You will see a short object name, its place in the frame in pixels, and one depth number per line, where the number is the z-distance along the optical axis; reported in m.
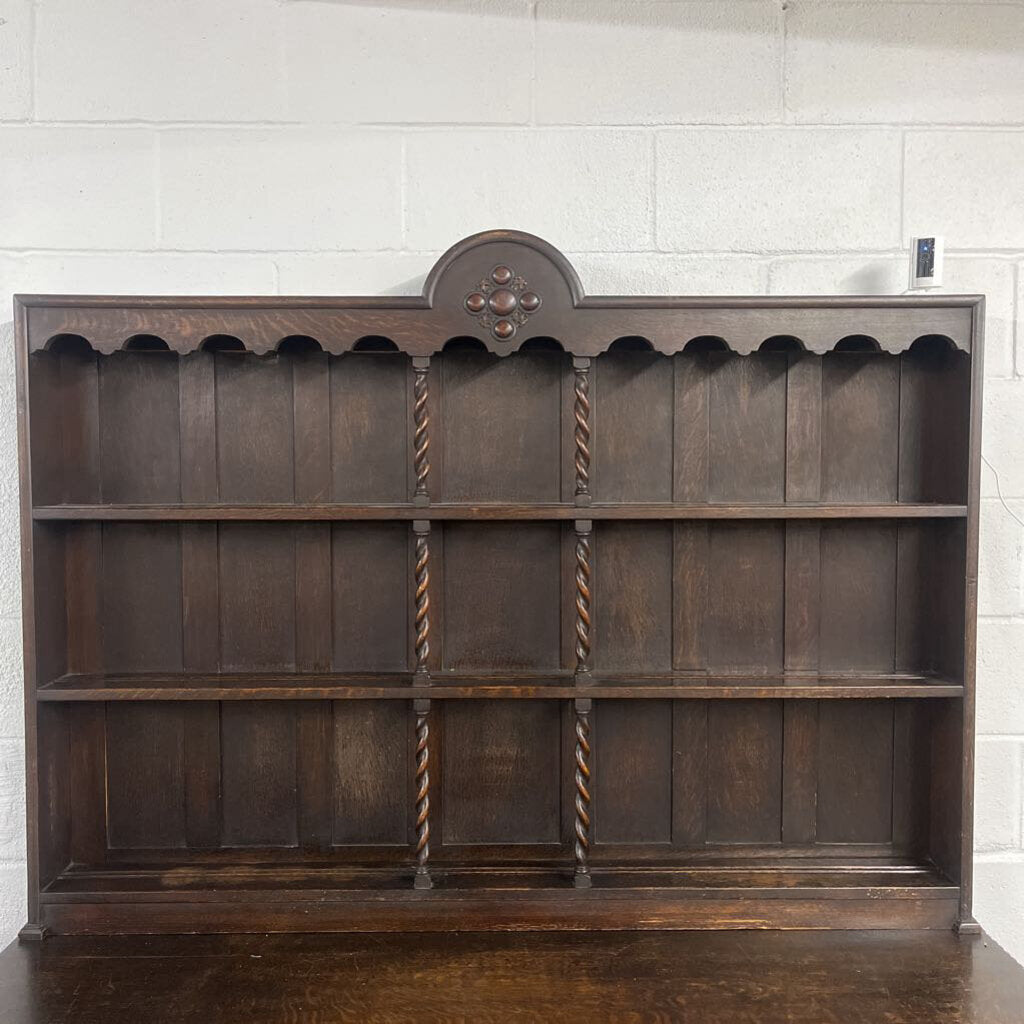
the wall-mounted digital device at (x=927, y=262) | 1.78
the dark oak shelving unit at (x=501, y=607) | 1.82
